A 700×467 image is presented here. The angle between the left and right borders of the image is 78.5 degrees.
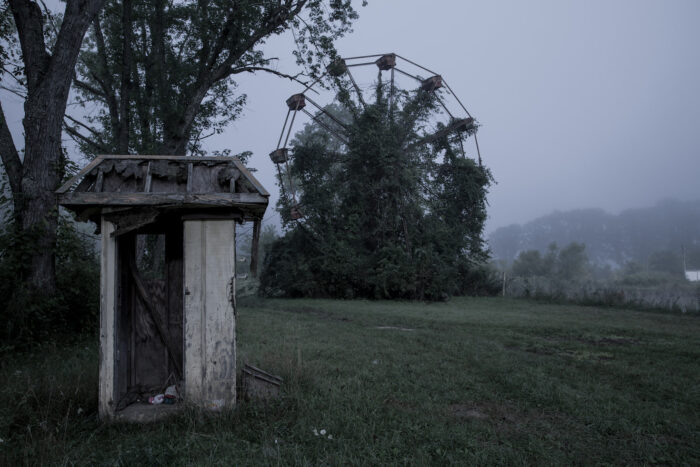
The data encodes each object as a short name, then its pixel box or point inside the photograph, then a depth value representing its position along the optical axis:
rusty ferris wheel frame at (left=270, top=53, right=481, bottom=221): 22.67
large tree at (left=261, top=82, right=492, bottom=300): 20.30
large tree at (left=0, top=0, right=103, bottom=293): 7.18
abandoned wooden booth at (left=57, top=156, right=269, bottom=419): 4.06
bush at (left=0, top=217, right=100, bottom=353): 6.87
